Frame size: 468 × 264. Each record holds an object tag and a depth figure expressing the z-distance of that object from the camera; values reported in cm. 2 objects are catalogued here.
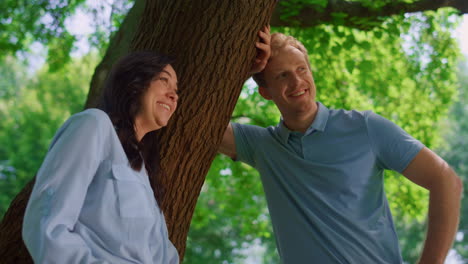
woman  188
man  305
